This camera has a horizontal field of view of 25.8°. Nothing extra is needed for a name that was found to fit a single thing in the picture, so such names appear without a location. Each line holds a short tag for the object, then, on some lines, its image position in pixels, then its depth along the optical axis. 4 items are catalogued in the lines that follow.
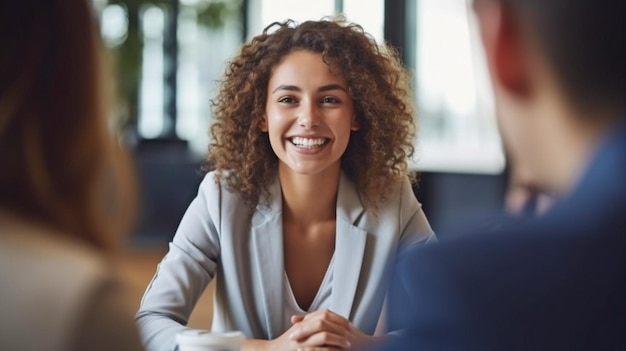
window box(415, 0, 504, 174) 6.04
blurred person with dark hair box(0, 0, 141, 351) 1.07
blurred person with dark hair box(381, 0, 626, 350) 1.03
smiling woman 1.93
